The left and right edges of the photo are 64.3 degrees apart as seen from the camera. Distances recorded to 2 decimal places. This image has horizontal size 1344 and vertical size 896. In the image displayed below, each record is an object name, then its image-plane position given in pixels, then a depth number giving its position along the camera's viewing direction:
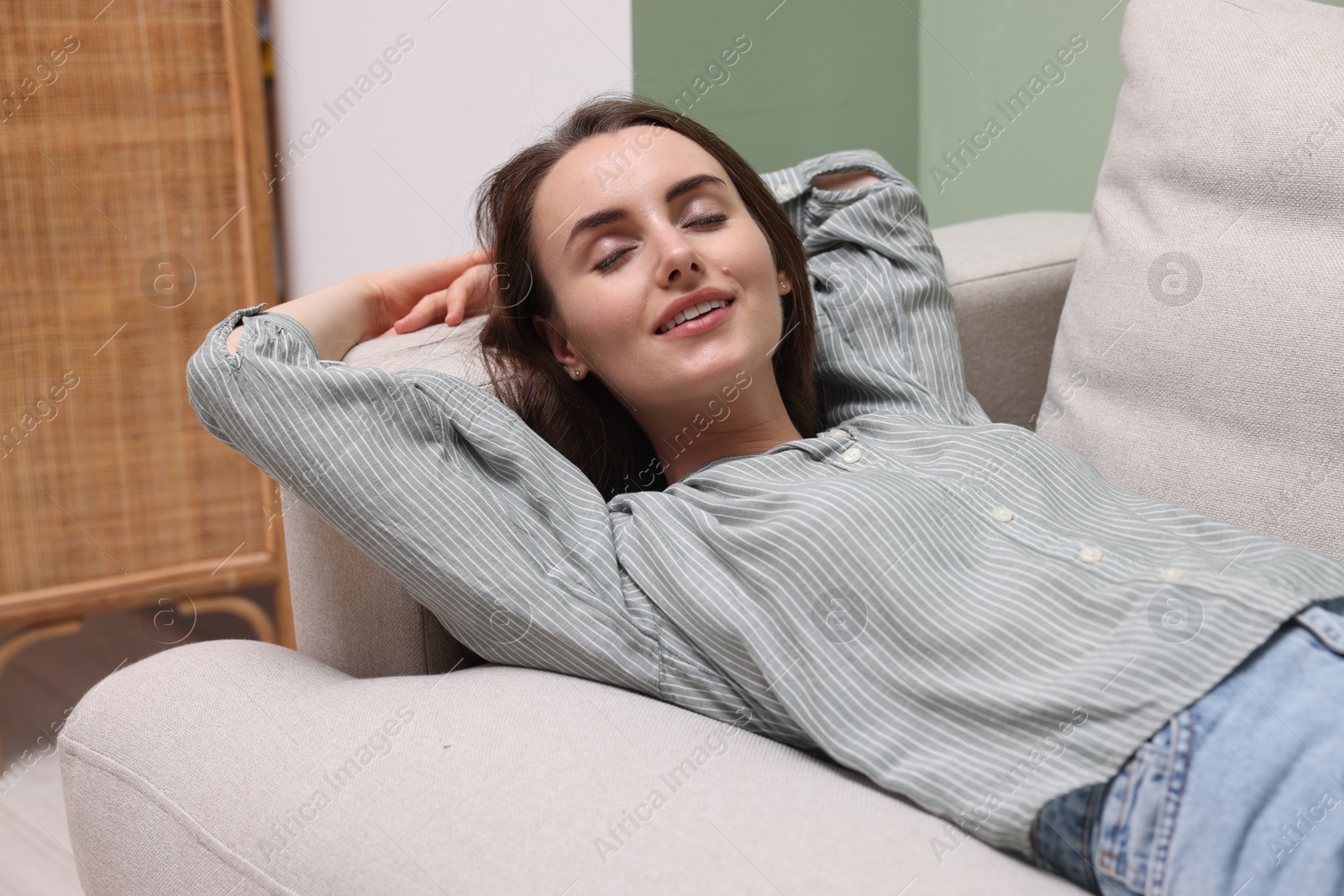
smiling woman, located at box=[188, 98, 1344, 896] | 0.74
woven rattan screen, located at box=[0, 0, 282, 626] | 1.65
